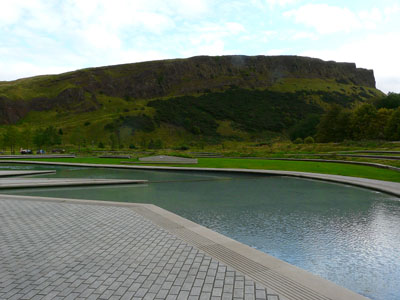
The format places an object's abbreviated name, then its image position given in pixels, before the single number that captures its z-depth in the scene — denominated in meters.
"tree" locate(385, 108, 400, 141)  37.90
